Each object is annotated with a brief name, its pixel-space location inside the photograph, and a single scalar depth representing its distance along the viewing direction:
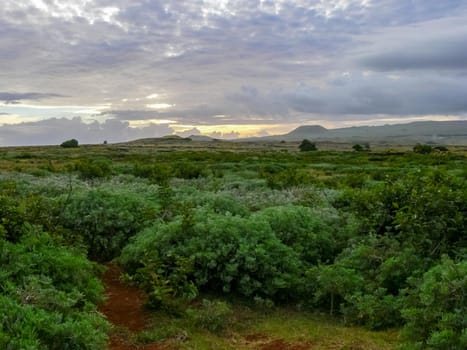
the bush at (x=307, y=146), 76.14
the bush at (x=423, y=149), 55.00
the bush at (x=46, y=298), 4.68
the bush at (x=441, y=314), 5.09
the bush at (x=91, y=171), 20.55
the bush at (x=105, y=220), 10.19
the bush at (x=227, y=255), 7.94
